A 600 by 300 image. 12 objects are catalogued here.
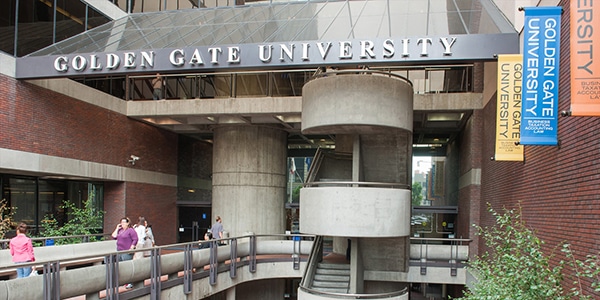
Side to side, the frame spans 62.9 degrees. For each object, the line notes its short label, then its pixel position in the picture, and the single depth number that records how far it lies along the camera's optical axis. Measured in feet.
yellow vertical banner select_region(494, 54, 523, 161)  34.60
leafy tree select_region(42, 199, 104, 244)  53.73
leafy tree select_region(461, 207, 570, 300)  17.01
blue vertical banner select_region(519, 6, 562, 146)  25.66
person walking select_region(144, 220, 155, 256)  49.29
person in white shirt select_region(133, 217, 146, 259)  46.57
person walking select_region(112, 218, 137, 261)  39.01
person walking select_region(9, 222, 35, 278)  31.17
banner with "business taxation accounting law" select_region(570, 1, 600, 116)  18.60
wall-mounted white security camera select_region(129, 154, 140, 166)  67.87
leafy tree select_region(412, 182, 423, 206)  77.10
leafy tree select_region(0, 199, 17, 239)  45.79
